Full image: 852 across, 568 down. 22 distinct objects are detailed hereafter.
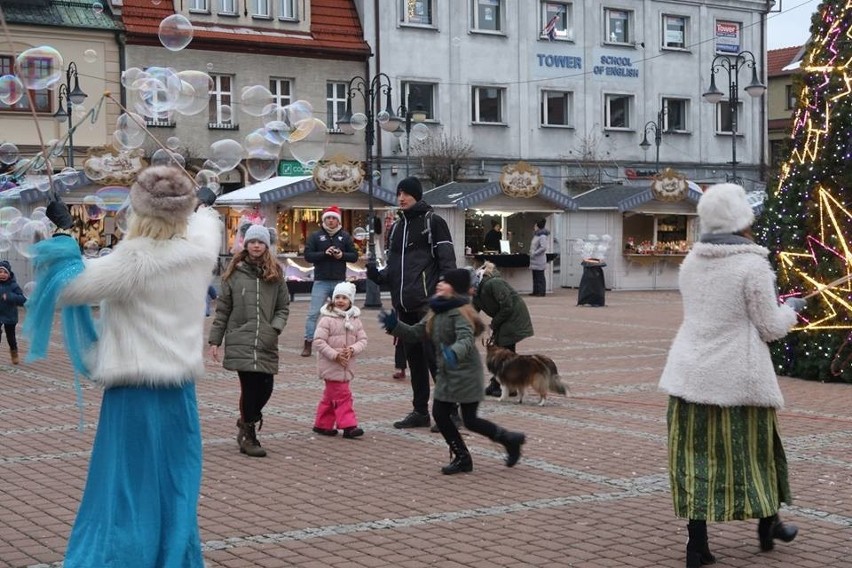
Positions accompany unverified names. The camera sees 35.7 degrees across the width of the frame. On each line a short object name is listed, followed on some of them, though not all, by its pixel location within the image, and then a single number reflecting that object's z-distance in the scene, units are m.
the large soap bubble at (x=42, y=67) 11.84
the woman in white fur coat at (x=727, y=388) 6.29
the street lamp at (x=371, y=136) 25.83
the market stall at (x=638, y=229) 33.56
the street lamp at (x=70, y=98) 26.64
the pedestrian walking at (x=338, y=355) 10.05
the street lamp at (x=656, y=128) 40.30
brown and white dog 11.97
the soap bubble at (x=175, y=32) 12.98
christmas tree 14.14
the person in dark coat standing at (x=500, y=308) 12.81
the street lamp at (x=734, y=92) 30.20
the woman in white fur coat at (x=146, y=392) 5.28
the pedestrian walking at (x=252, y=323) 9.23
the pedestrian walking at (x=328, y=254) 15.30
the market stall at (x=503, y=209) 31.05
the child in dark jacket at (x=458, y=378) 8.63
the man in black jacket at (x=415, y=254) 10.75
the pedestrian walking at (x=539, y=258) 31.04
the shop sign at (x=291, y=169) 35.81
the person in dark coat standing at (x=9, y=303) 15.38
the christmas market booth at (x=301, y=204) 28.48
